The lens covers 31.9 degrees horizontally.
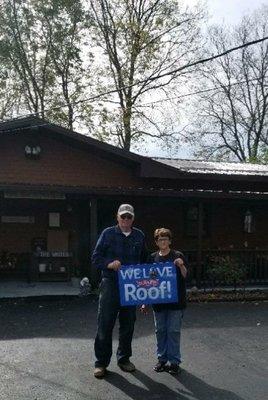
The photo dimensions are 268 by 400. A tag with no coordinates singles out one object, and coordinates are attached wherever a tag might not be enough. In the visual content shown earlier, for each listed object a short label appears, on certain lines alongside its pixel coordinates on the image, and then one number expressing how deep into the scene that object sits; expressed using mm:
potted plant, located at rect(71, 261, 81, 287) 14970
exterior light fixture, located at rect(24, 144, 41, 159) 14766
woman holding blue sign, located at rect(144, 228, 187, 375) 6125
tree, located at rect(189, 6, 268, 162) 41688
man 5980
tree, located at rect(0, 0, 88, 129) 29656
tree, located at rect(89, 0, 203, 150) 31109
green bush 13500
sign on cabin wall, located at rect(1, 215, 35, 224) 14898
